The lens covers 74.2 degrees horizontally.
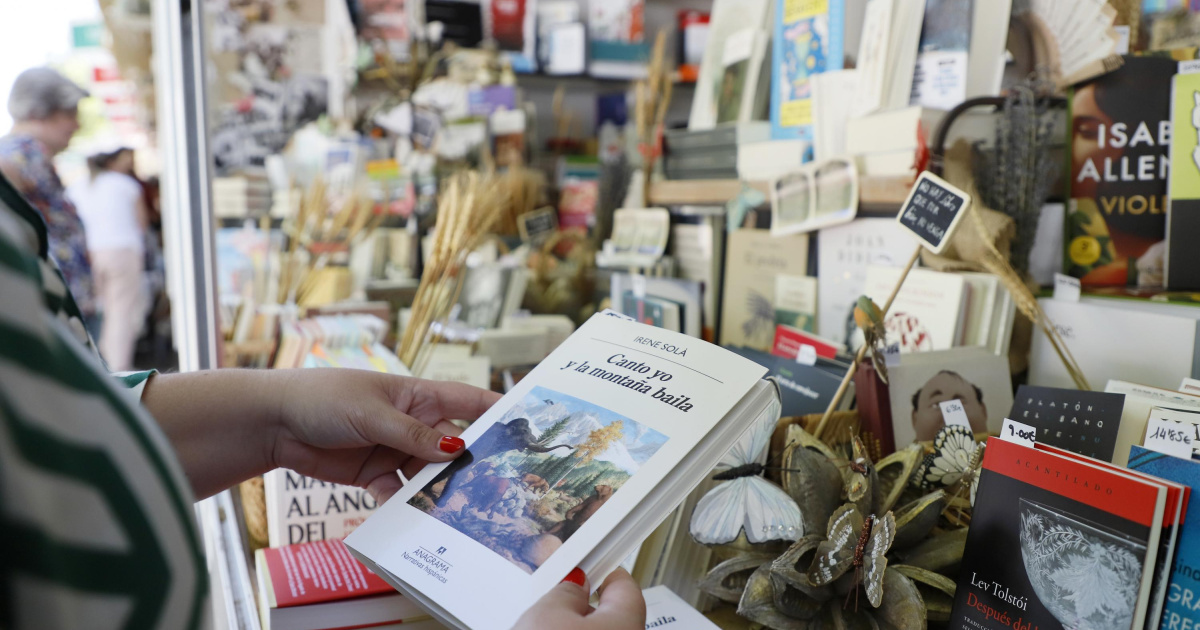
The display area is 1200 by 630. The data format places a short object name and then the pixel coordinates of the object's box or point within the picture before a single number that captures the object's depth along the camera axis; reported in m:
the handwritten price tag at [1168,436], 0.77
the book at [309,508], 1.15
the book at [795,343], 1.39
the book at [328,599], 0.87
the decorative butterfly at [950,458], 0.87
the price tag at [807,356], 1.32
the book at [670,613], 0.86
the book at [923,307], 1.27
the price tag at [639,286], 2.07
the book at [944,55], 1.38
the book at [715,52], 2.05
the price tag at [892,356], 1.10
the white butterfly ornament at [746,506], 0.81
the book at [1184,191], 1.13
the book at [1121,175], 1.23
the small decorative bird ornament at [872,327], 1.01
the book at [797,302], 1.68
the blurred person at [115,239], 4.33
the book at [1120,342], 1.08
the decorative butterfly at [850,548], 0.74
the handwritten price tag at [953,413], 1.09
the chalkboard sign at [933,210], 1.04
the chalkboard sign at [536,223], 2.76
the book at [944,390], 1.11
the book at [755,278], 1.75
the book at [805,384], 1.21
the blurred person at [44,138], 3.09
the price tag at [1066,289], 1.22
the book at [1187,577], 0.61
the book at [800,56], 1.65
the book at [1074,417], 0.81
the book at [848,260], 1.47
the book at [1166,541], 0.62
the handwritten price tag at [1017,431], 0.84
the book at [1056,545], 0.63
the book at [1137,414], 0.83
